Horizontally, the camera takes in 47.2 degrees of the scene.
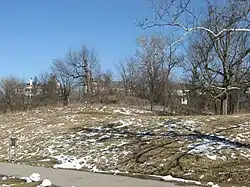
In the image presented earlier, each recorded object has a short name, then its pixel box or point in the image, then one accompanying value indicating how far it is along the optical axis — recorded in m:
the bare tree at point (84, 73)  45.84
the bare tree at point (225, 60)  22.51
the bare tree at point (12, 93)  33.24
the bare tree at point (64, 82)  46.69
